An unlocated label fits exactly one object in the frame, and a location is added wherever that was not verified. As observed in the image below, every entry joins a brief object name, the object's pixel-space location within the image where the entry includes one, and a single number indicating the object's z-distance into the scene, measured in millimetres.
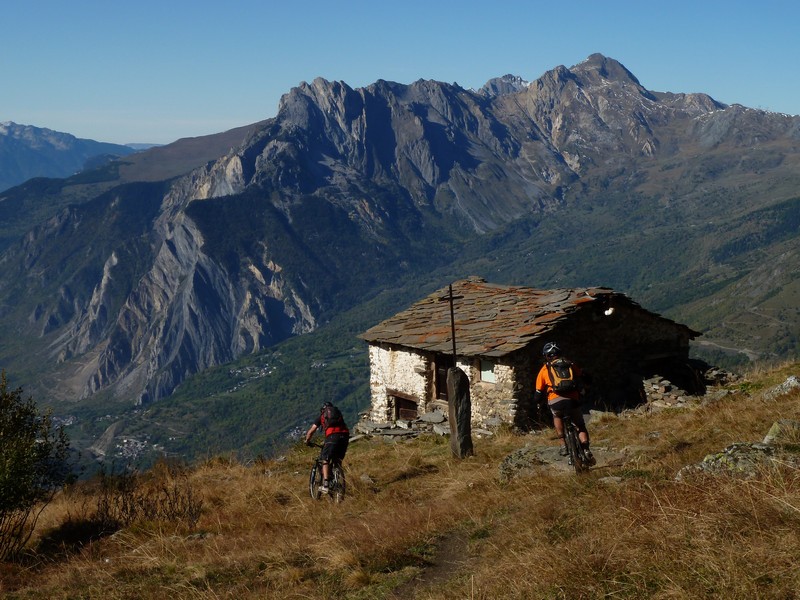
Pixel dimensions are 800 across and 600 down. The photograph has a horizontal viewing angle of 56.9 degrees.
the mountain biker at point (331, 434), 14914
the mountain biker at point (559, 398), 12578
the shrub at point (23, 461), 13047
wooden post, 17234
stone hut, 22922
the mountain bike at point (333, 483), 14626
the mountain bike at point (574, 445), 12281
